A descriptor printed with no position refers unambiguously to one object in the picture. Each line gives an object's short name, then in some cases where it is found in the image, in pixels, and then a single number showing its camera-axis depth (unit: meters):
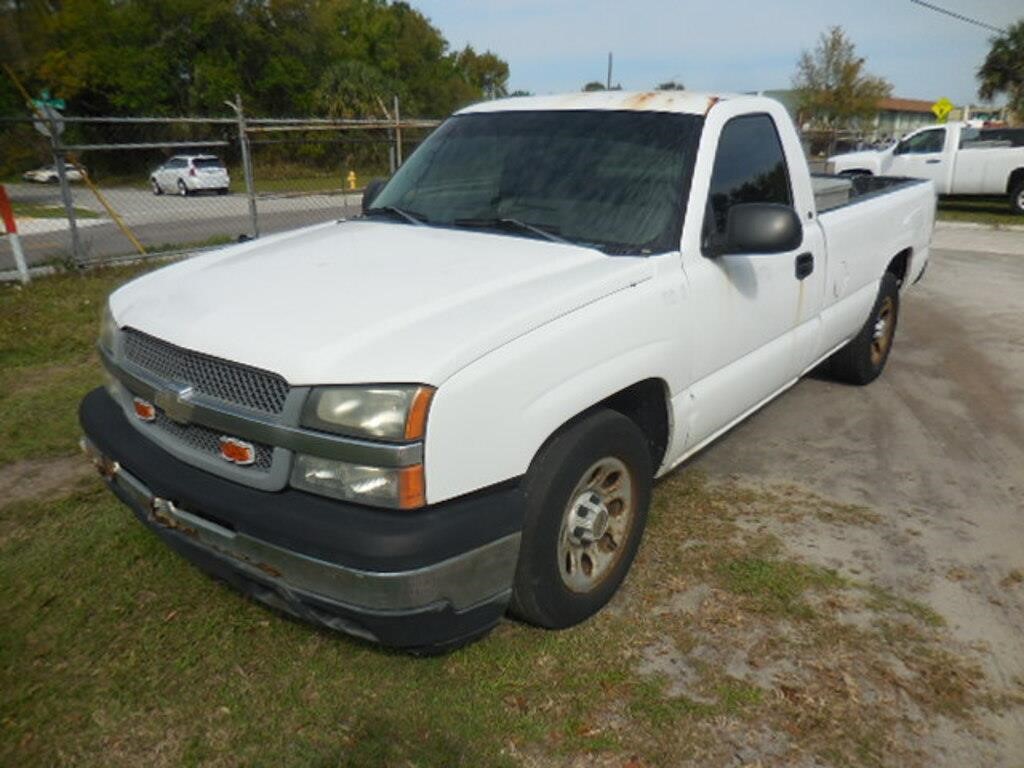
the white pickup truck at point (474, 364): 2.04
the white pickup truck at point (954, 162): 16.59
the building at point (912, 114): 58.62
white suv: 24.22
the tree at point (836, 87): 44.59
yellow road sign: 26.97
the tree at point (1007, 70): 41.78
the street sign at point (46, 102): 8.77
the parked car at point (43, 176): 21.20
